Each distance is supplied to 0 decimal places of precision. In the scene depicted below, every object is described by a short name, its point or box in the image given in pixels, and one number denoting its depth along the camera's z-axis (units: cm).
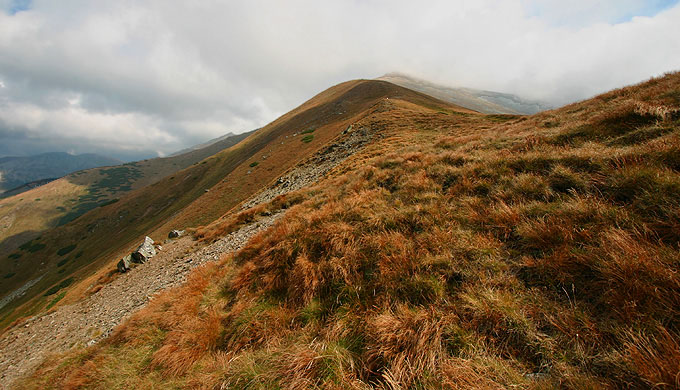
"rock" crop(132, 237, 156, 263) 1596
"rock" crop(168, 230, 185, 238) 1976
